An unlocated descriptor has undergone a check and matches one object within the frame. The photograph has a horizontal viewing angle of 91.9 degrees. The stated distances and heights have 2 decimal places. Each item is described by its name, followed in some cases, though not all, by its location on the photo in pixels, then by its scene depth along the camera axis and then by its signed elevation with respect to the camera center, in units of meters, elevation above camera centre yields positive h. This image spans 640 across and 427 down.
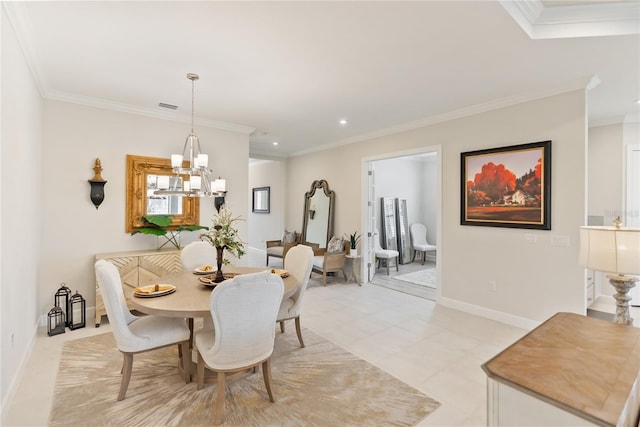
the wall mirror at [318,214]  6.35 -0.02
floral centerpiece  2.59 -0.19
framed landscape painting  3.46 +0.34
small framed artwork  8.45 +0.37
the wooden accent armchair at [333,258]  5.55 -0.84
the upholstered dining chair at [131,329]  2.16 -0.89
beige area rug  2.06 -1.36
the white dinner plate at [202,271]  3.13 -0.60
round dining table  2.09 -0.65
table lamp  1.71 -0.24
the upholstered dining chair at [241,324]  1.90 -0.72
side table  5.70 -1.01
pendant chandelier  2.89 +0.34
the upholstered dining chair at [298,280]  2.96 -0.66
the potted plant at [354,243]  5.70 -0.55
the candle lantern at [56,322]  3.36 -1.24
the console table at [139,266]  3.69 -0.68
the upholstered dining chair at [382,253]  6.39 -0.84
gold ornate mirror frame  4.13 +0.42
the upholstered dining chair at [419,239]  7.61 -0.65
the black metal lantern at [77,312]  3.54 -1.17
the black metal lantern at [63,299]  3.54 -1.03
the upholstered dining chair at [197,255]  3.53 -0.50
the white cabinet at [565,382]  0.93 -0.56
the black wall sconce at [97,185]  3.84 +0.33
